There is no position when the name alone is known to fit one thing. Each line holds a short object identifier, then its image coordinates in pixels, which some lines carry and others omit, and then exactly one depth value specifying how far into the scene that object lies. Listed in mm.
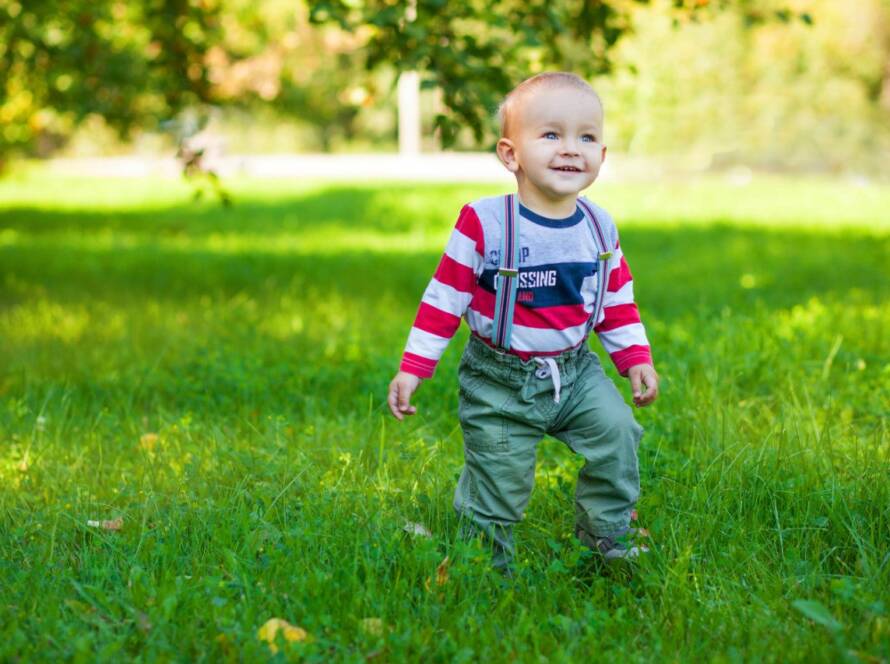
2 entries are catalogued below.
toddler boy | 2941
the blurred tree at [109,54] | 8898
